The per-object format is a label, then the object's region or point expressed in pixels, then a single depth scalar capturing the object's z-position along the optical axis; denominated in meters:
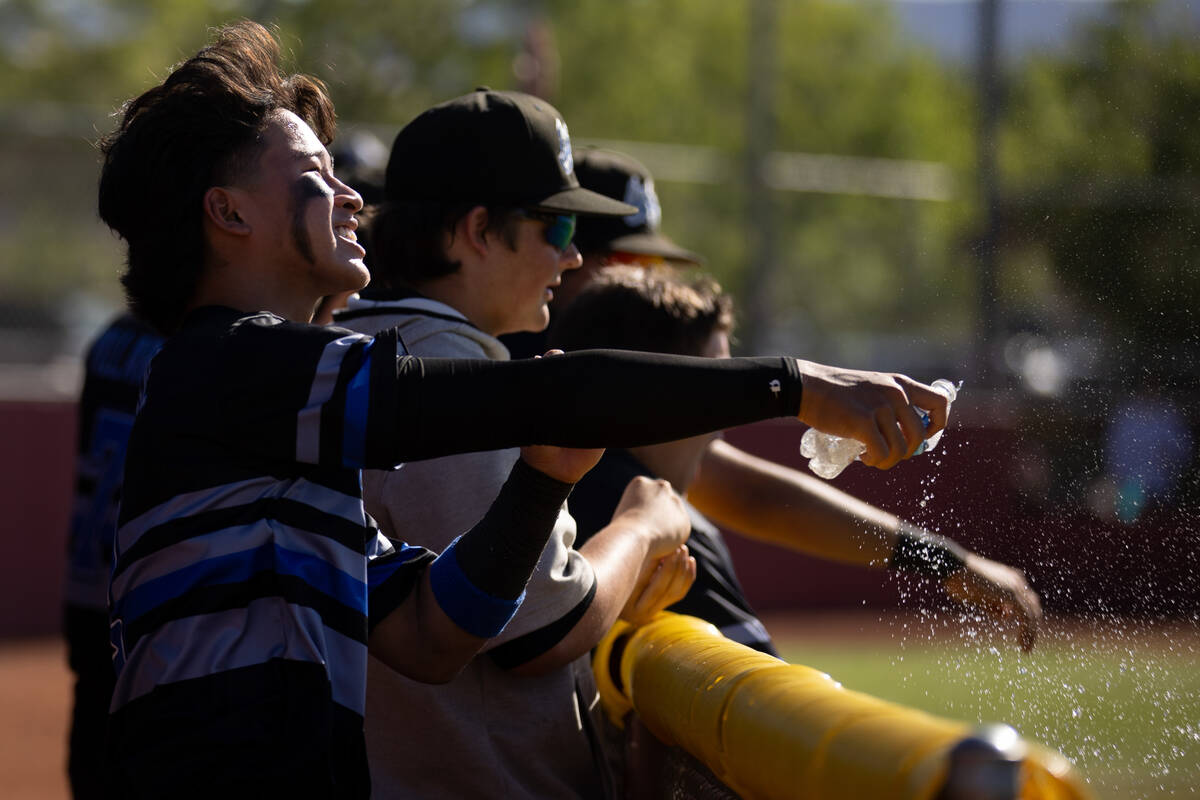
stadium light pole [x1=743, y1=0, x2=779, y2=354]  22.91
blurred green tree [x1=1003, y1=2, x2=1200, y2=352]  16.11
